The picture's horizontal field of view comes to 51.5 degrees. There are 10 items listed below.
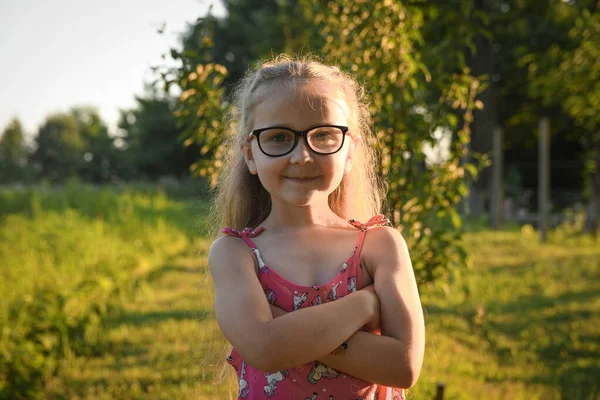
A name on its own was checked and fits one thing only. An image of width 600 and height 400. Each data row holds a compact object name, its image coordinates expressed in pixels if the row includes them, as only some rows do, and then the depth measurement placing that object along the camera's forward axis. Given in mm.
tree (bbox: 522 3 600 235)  7293
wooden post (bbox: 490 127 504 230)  13727
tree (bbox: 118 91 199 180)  35828
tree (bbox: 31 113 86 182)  66062
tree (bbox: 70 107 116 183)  55125
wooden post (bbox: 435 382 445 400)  2838
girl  1521
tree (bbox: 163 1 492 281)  3182
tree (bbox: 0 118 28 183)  47762
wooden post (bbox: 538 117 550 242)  12024
